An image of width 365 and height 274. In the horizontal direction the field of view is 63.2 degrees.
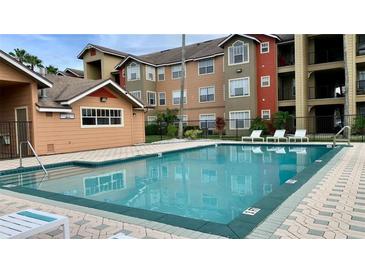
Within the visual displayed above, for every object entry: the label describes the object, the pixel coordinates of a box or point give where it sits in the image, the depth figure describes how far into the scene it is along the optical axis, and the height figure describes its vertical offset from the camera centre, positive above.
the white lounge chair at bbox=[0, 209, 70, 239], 2.86 -0.98
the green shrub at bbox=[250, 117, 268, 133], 21.69 -0.34
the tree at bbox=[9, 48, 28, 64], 28.50 +7.26
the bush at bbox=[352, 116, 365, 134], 18.50 -0.52
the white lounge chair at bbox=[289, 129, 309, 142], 17.19 -0.94
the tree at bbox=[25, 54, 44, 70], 28.67 +6.70
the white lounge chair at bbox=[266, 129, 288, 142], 17.77 -0.93
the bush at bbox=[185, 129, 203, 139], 21.41 -0.82
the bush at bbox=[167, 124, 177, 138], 23.03 -0.56
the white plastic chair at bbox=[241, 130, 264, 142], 18.62 -0.93
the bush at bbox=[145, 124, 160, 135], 27.39 -0.47
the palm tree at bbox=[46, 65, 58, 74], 32.72 +6.49
